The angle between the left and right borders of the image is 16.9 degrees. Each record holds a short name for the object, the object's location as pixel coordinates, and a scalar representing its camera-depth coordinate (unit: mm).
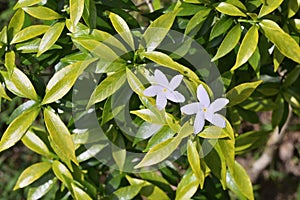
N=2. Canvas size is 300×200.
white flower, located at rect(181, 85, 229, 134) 753
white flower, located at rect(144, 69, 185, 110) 756
